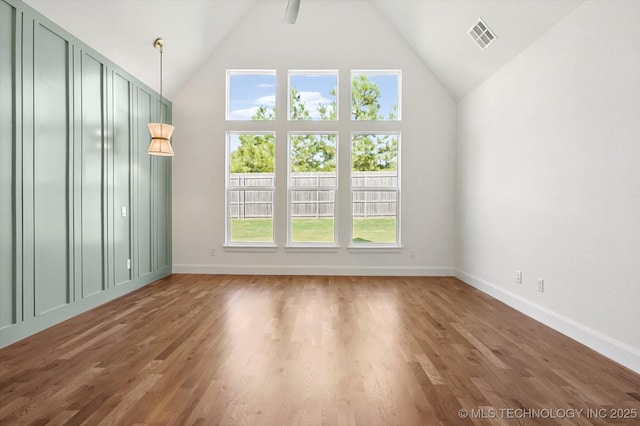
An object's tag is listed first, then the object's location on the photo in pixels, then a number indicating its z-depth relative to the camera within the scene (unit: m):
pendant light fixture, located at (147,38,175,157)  4.43
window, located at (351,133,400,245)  5.98
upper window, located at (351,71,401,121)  5.98
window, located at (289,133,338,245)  6.00
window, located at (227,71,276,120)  6.02
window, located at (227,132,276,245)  6.02
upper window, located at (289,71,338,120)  6.00
